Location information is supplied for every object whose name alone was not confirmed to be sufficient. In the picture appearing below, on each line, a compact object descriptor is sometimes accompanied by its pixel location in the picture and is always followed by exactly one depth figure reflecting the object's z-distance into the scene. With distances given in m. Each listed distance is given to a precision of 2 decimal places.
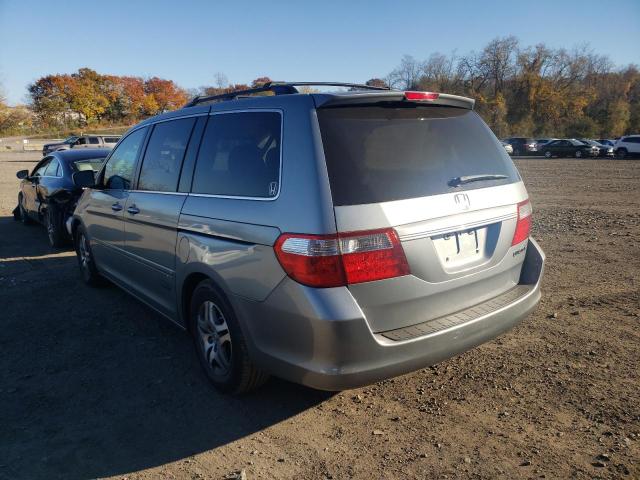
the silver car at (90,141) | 29.65
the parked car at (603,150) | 39.53
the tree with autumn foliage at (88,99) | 75.12
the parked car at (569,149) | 39.16
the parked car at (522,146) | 43.94
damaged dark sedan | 7.27
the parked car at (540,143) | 42.93
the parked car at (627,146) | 35.84
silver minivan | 2.38
